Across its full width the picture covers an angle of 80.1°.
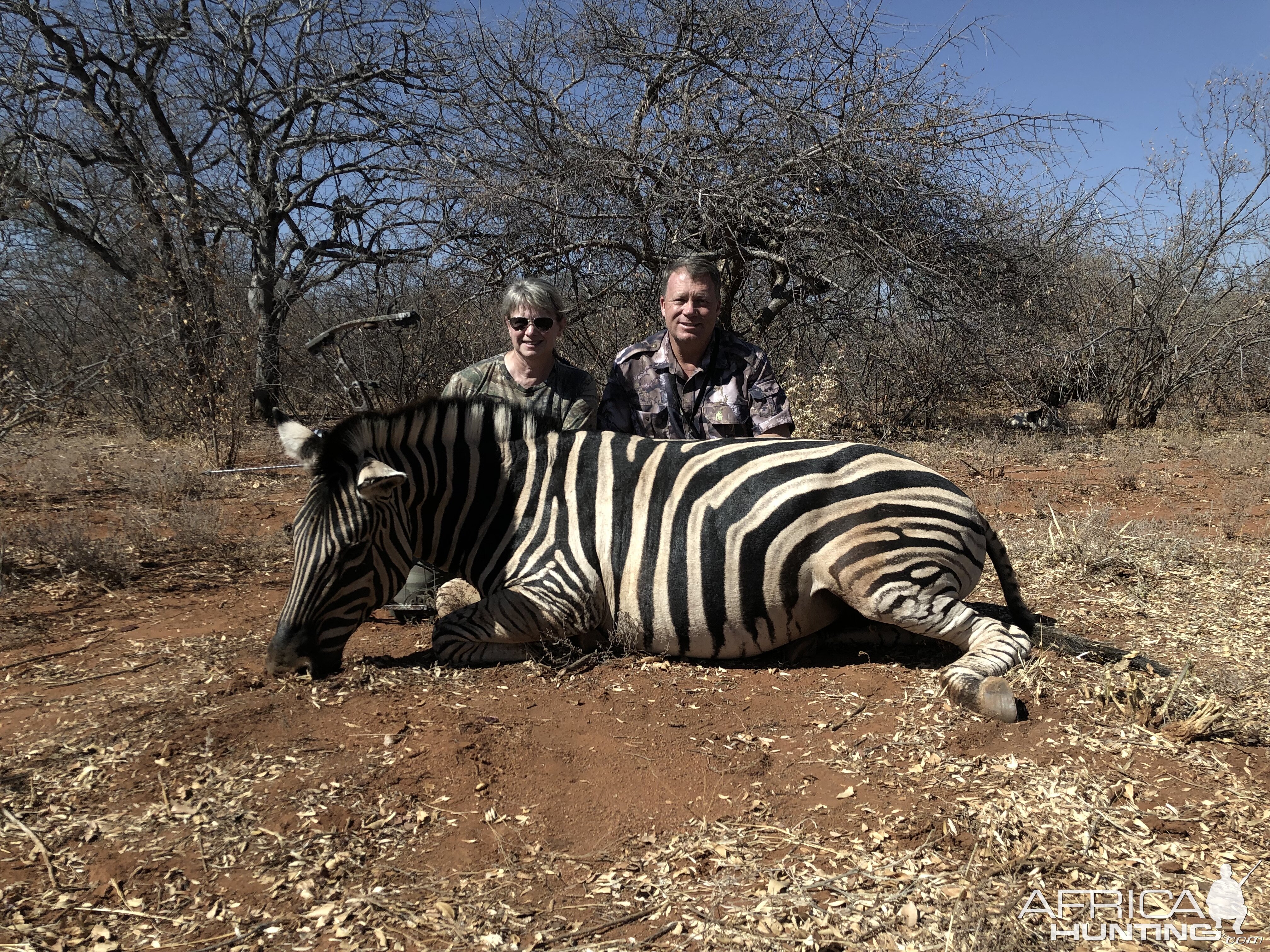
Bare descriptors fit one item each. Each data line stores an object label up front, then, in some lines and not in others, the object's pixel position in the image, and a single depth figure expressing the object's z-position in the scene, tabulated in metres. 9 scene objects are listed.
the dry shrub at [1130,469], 7.73
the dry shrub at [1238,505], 5.74
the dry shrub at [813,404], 9.43
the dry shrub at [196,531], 5.52
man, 4.68
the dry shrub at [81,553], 4.83
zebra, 3.31
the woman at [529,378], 4.35
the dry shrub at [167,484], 6.95
